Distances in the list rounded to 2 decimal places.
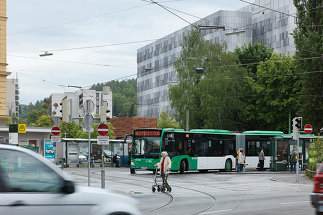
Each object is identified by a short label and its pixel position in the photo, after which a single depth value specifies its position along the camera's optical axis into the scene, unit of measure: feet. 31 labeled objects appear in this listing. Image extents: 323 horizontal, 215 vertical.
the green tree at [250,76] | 188.34
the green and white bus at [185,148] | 113.50
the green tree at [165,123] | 285.43
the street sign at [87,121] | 66.08
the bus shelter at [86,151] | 152.46
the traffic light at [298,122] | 88.83
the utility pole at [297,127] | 88.89
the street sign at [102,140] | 67.87
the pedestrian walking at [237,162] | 122.72
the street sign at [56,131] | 80.63
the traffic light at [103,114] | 126.76
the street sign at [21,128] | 84.17
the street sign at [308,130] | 103.71
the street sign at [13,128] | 72.74
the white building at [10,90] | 510.99
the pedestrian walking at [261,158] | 132.17
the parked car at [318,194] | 35.91
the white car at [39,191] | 21.80
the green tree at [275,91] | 178.60
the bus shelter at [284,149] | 127.44
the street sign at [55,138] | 77.89
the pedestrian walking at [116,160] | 157.89
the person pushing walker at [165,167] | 71.58
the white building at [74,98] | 544.78
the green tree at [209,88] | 184.65
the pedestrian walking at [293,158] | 115.63
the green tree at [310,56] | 140.15
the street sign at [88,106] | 66.75
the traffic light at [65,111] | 99.14
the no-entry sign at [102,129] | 69.41
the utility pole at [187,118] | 179.01
